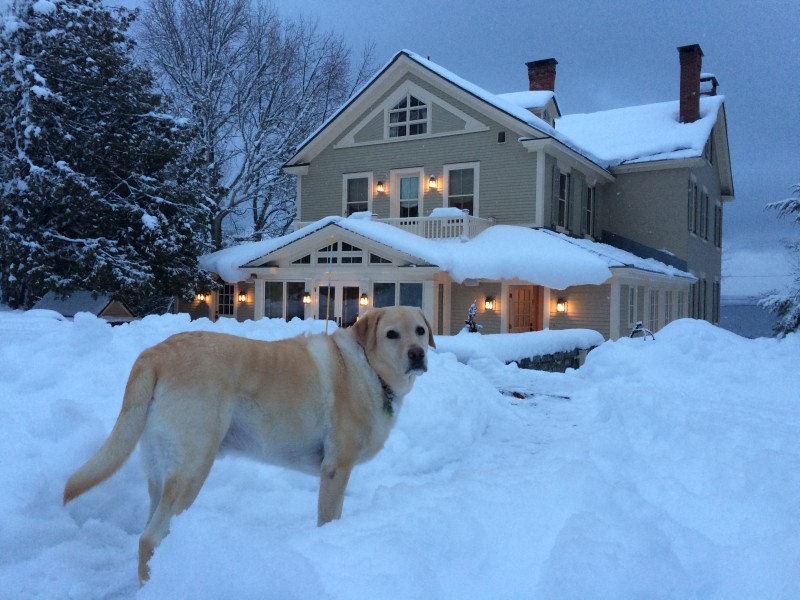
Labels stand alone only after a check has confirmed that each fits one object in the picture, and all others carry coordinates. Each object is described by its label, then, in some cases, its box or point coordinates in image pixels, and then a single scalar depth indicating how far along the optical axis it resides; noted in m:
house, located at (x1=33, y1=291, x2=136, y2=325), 18.03
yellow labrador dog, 2.76
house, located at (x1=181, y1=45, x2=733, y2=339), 17.83
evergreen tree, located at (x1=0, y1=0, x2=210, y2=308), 16.75
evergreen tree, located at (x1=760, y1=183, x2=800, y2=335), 20.23
